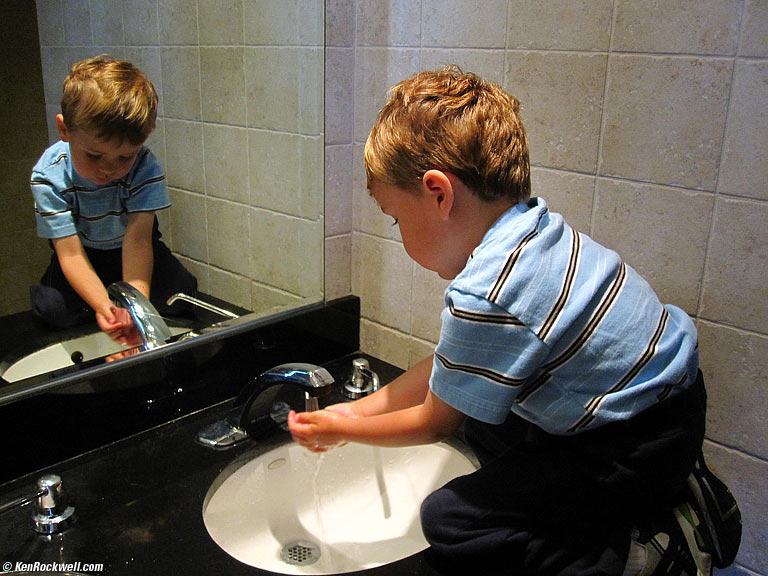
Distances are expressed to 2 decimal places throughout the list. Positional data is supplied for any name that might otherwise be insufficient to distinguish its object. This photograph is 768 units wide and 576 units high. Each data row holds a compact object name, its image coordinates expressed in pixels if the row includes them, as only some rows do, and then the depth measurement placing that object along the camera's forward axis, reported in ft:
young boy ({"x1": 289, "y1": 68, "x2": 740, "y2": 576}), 2.42
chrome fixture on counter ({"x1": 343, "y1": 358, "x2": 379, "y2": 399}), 3.97
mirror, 2.97
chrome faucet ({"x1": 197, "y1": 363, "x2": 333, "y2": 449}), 3.20
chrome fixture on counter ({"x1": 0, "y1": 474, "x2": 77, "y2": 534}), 2.79
